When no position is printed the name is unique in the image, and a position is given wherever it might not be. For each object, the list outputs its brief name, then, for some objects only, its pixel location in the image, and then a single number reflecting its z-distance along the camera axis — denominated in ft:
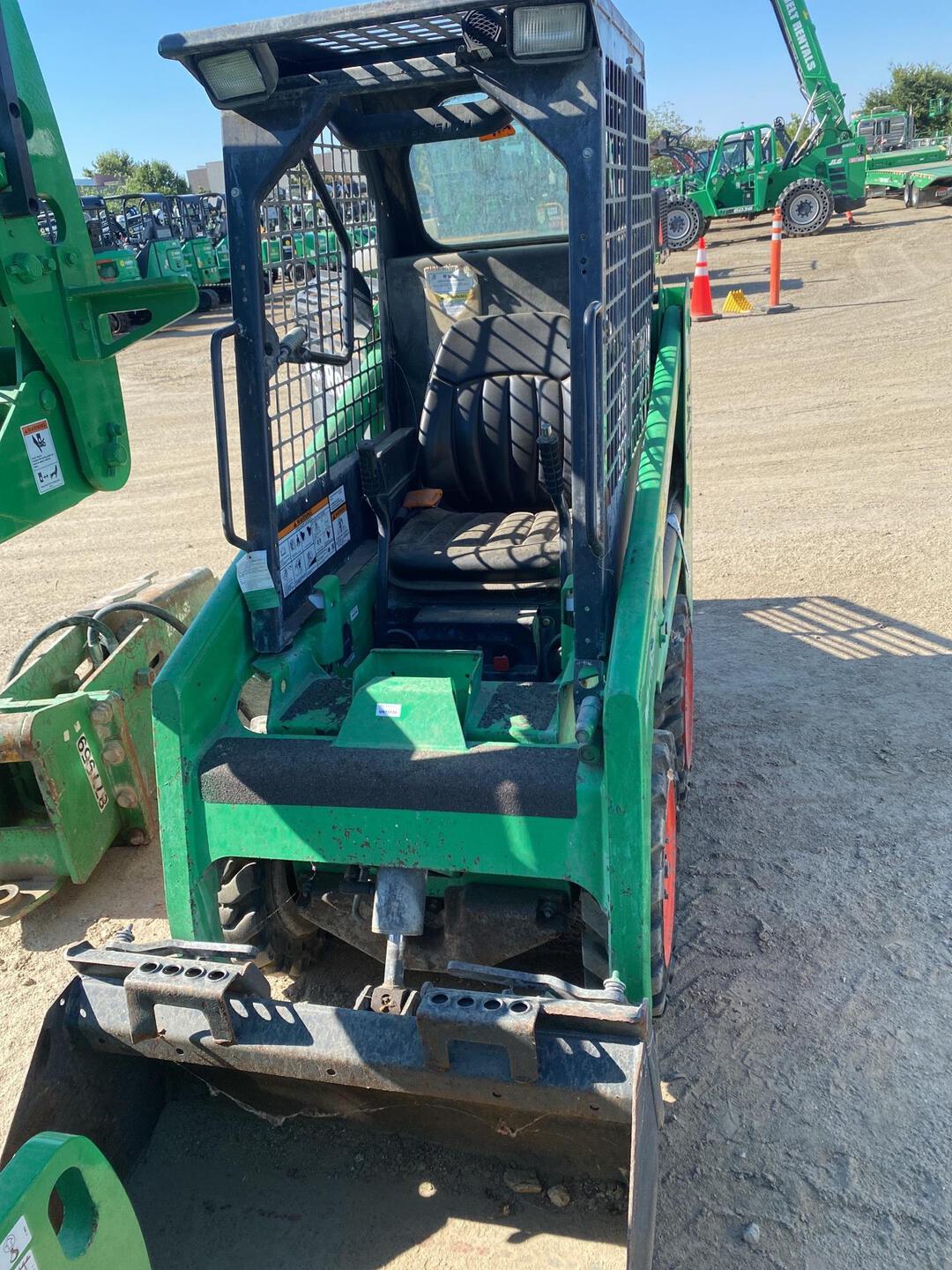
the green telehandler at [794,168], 69.10
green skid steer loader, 7.88
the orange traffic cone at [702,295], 47.98
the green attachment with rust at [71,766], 11.87
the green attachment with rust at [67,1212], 5.28
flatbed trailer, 76.38
